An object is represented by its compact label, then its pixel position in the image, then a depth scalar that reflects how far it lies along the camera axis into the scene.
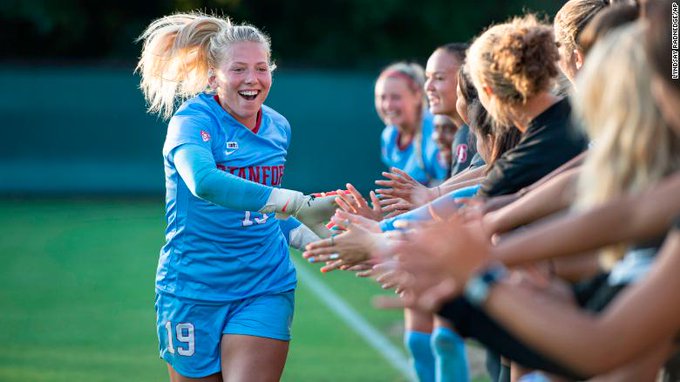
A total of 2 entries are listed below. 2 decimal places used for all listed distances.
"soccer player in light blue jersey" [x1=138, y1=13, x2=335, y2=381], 9.69
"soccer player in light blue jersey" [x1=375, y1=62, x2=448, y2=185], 16.08
